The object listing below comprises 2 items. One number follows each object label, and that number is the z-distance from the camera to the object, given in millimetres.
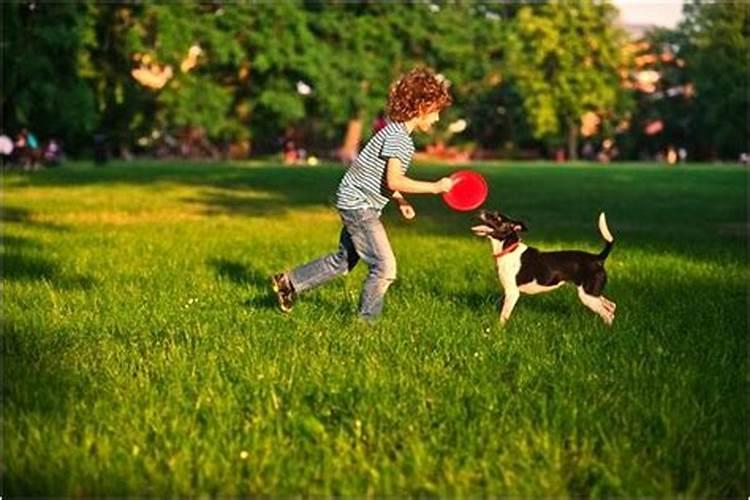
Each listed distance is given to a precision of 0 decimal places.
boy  15276
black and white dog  15077
